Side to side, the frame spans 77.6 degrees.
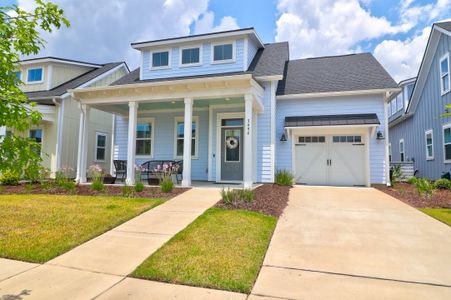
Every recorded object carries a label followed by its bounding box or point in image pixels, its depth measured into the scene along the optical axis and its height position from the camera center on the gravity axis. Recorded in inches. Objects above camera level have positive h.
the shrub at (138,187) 332.8 -24.9
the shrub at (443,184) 399.2 -19.6
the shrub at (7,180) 419.5 -23.9
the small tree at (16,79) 103.8 +33.2
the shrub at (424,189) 332.2 -22.4
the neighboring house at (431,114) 465.7 +110.4
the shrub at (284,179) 431.2 -16.8
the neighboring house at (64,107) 549.3 +116.6
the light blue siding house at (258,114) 435.5 +90.7
